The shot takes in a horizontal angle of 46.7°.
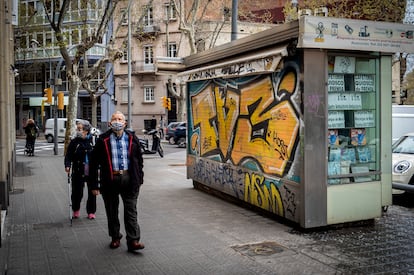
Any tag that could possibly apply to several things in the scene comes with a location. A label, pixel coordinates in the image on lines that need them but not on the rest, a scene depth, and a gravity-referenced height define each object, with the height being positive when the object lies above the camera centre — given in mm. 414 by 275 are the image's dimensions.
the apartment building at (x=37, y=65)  36462 +5792
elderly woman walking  8398 -720
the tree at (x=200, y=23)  28455 +7686
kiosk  7039 +124
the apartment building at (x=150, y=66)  44438 +5721
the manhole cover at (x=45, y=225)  7767 -1645
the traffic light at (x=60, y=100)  22975 +1219
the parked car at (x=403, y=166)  10000 -890
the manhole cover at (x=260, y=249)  6273 -1674
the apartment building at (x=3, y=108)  8633 +321
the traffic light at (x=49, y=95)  23859 +1523
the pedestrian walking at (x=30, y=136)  21938 -490
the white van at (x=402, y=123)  16323 +32
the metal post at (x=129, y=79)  27938 +2774
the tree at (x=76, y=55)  19406 +3246
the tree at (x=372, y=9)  27141 +6687
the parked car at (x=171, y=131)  31641 -410
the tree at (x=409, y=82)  29061 +2665
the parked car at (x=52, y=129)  34031 -293
